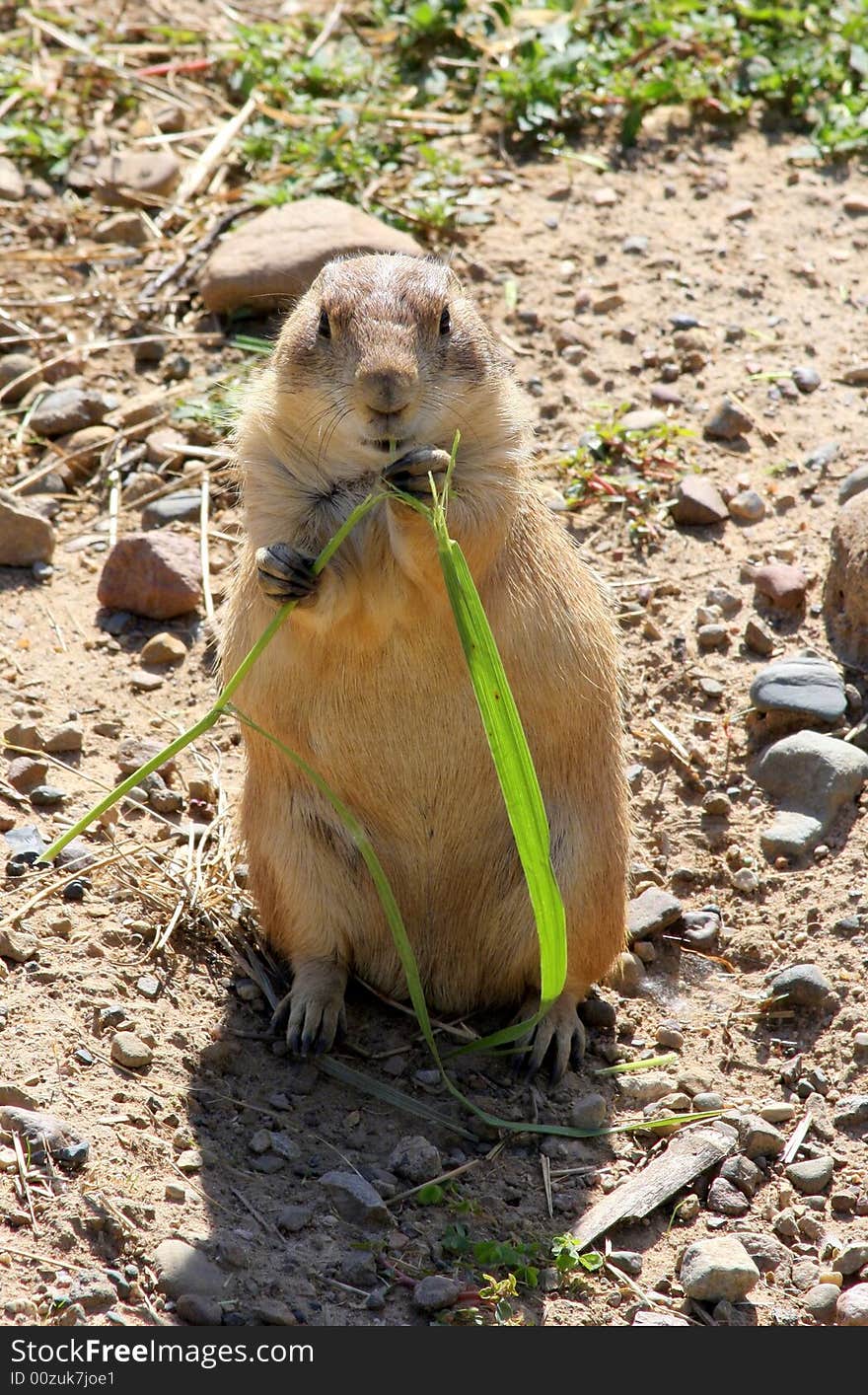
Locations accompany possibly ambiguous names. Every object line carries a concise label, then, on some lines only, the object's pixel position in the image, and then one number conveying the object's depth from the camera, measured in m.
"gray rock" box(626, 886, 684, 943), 5.84
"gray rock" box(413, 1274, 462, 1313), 4.20
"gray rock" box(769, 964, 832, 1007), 5.42
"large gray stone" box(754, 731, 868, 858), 5.91
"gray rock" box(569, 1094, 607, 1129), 5.08
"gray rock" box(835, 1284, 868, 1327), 4.29
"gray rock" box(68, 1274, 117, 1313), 3.89
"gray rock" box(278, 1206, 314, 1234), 4.41
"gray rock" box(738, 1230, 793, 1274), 4.55
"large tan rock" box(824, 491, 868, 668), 6.26
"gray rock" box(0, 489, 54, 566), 6.84
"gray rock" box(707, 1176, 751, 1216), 4.75
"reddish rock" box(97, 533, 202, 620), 6.78
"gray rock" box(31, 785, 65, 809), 5.72
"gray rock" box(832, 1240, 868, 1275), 4.51
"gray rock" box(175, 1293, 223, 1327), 3.94
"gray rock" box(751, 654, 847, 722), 6.18
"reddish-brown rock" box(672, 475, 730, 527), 6.89
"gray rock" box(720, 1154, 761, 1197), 4.82
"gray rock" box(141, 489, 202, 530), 7.26
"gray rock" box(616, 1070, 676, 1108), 5.24
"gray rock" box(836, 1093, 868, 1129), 5.05
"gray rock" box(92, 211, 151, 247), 8.55
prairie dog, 4.84
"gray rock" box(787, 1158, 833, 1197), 4.85
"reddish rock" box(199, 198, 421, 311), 7.69
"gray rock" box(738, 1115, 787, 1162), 4.93
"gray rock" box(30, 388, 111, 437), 7.61
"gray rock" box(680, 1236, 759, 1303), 4.36
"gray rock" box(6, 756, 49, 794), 5.77
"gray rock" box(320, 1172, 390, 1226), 4.49
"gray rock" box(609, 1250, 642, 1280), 4.51
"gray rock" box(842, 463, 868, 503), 6.72
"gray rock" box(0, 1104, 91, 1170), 4.27
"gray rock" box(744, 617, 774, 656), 6.46
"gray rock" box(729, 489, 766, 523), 6.91
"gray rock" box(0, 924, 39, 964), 4.98
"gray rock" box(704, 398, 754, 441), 7.22
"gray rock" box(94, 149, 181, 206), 8.74
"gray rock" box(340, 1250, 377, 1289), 4.25
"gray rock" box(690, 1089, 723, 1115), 5.12
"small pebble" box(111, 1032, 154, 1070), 4.75
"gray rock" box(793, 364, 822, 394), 7.39
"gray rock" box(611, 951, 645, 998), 5.77
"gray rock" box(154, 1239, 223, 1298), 4.03
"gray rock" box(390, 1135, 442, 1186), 4.71
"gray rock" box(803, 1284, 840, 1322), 4.39
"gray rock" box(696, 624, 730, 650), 6.52
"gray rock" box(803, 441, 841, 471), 7.01
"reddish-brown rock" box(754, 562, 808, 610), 6.51
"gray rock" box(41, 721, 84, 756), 6.01
